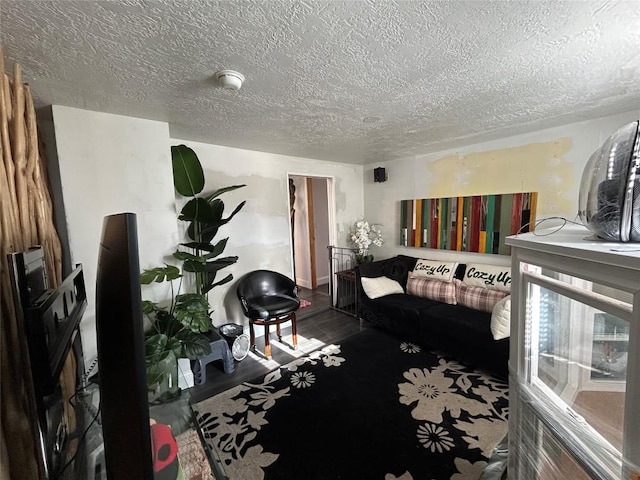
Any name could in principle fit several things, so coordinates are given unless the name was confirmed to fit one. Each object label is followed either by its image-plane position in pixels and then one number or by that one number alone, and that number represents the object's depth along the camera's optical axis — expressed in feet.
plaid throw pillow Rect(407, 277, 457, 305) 9.50
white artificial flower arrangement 12.98
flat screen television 1.38
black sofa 7.25
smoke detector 4.44
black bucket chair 8.69
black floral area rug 4.86
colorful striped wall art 9.04
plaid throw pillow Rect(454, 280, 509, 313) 8.41
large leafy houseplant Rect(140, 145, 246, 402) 5.62
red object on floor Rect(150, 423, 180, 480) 2.81
